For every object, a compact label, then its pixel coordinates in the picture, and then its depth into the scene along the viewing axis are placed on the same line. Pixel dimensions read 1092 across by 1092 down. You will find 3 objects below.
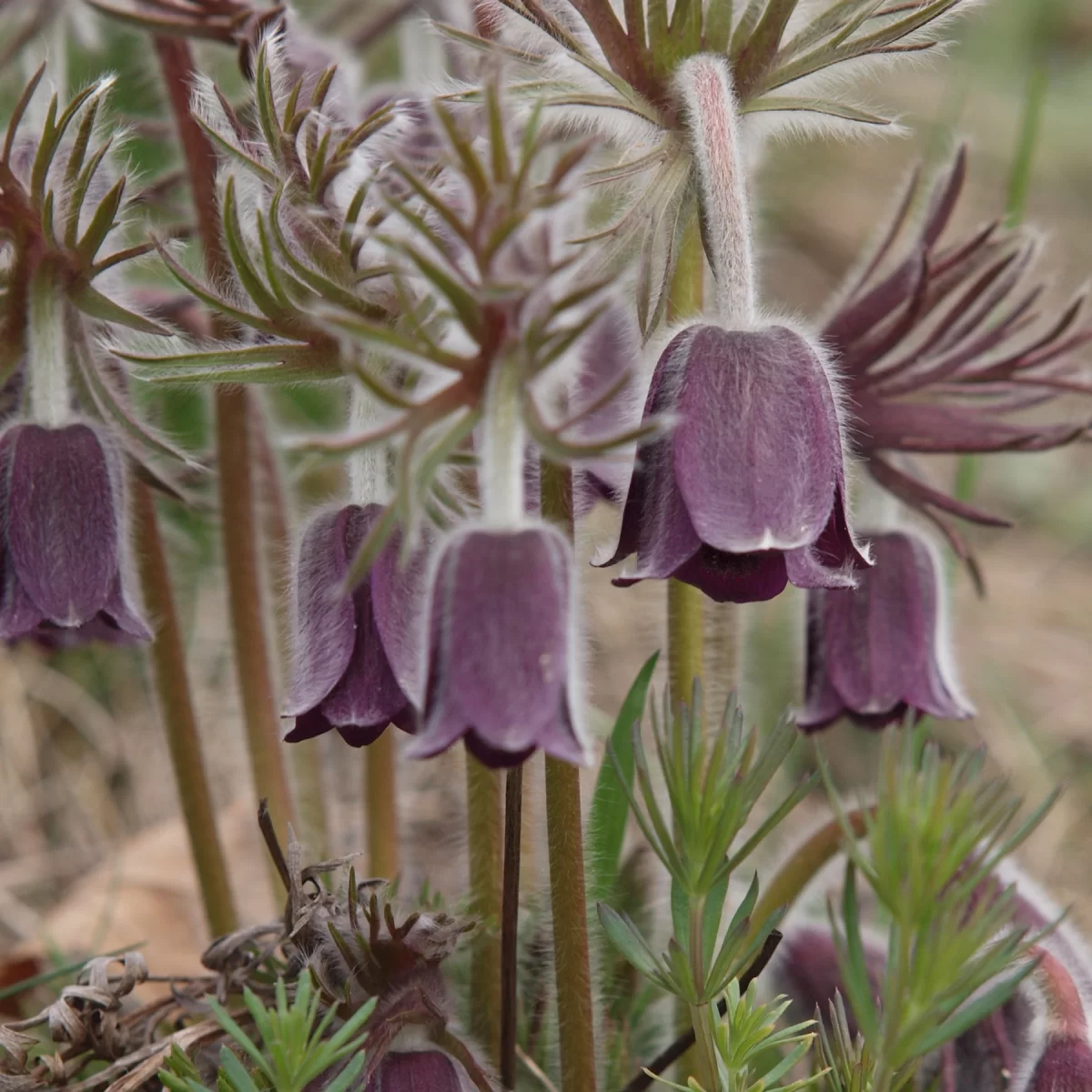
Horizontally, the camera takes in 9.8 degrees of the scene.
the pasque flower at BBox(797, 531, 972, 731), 0.63
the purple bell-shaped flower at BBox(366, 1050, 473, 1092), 0.59
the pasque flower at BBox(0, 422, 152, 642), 0.61
